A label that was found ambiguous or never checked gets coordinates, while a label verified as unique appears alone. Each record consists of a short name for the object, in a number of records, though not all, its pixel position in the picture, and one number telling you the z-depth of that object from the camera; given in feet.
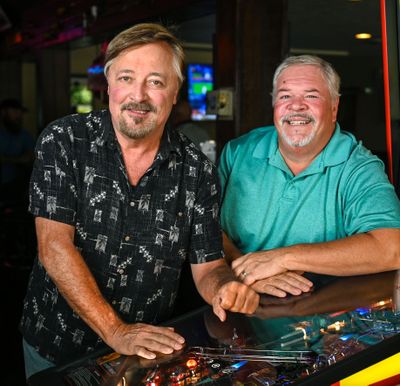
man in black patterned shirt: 6.09
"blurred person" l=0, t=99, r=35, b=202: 23.80
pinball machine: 4.36
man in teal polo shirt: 6.80
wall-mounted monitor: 28.02
